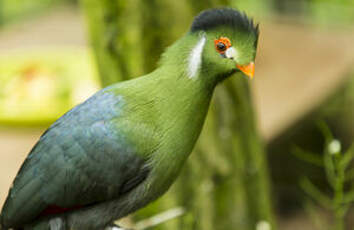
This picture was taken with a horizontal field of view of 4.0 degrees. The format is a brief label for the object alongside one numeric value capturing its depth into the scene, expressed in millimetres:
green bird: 3930
